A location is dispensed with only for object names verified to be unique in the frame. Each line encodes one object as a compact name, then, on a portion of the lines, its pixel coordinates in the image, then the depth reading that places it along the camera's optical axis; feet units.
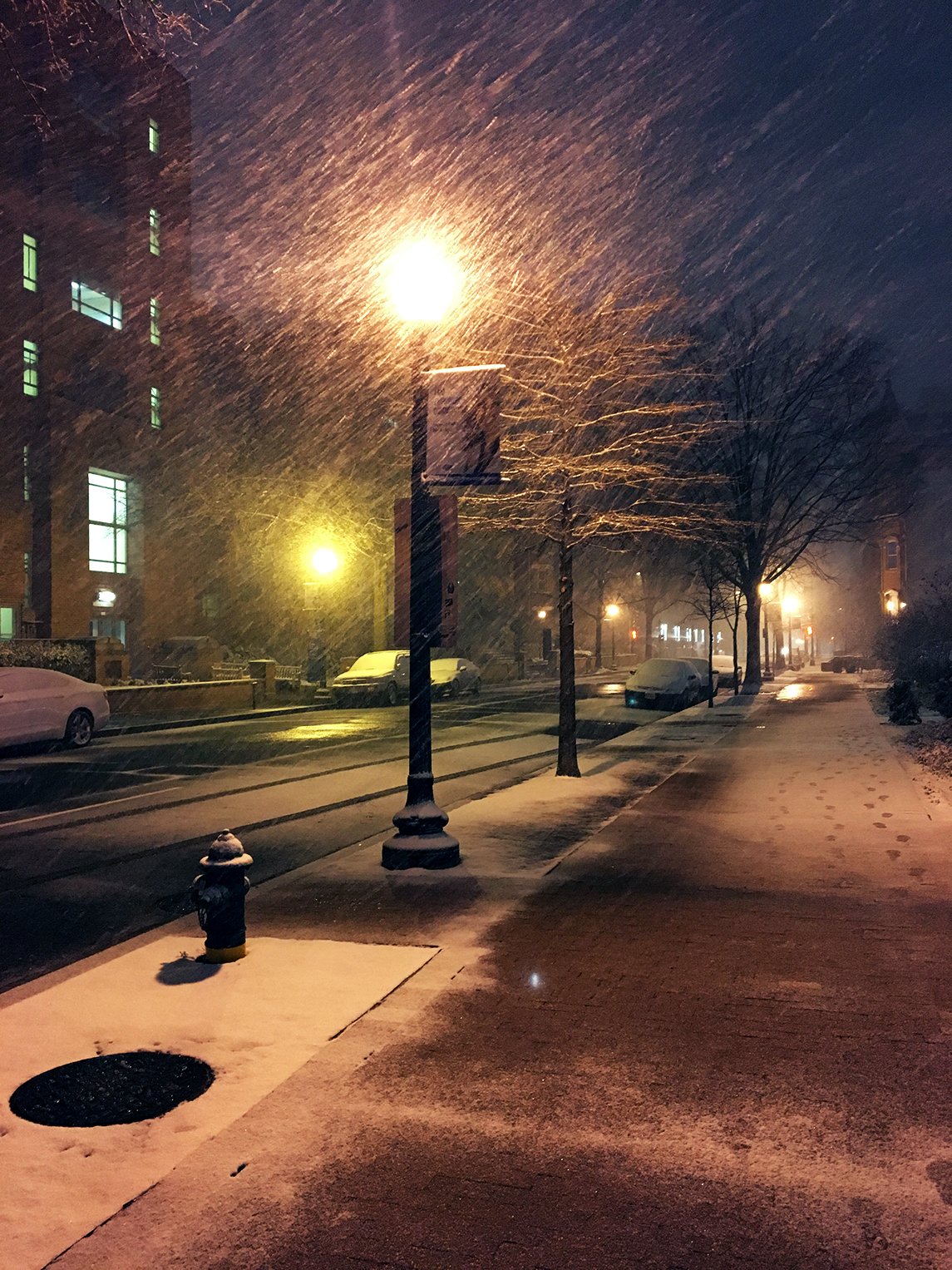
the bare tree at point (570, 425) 45.91
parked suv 102.94
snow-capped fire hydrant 19.84
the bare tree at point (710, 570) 98.58
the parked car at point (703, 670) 111.39
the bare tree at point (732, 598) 127.41
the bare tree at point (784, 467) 124.98
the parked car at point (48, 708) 56.49
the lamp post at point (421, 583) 28.30
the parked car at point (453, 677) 118.01
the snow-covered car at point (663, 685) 101.86
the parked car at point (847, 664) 200.75
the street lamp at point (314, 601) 112.78
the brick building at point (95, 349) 109.70
